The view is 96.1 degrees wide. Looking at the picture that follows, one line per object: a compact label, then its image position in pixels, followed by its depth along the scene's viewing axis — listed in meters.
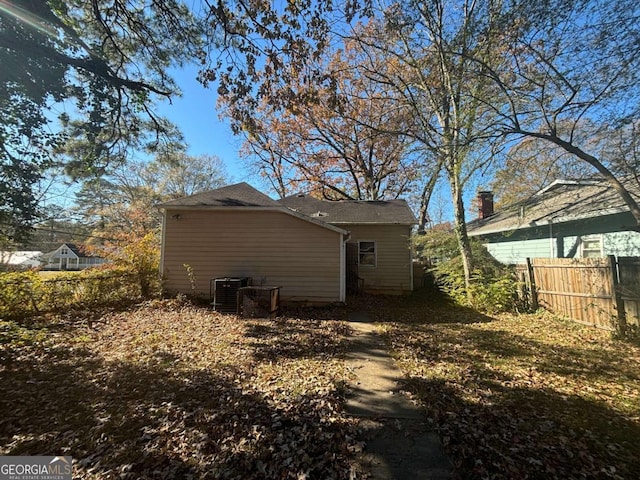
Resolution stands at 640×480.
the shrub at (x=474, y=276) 9.05
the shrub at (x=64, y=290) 7.18
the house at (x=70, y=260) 36.09
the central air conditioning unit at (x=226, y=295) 8.47
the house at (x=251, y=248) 9.50
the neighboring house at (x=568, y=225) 7.98
